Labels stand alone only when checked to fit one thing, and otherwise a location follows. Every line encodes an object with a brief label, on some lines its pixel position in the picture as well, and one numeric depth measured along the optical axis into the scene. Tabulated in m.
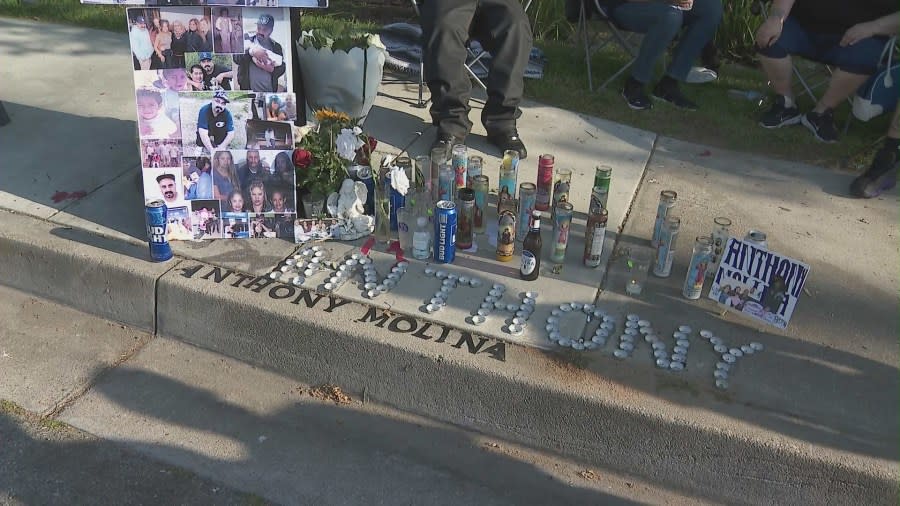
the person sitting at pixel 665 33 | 4.98
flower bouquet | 3.53
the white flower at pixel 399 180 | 3.43
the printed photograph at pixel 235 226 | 3.54
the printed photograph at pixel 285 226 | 3.57
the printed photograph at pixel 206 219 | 3.50
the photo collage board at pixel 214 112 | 3.28
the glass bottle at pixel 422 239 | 3.41
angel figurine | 3.56
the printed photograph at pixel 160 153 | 3.39
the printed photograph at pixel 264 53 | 3.31
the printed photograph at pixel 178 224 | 3.49
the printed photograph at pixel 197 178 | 3.43
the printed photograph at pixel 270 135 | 3.42
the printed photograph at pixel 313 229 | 3.56
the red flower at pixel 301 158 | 3.47
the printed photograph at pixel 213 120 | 3.36
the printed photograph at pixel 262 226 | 3.56
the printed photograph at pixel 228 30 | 3.28
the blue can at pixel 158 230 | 3.31
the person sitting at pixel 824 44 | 4.65
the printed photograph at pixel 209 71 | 3.32
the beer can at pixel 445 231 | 3.30
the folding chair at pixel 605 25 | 5.25
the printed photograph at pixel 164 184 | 3.42
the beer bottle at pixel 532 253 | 3.26
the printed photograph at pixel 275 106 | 3.38
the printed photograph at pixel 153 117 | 3.33
